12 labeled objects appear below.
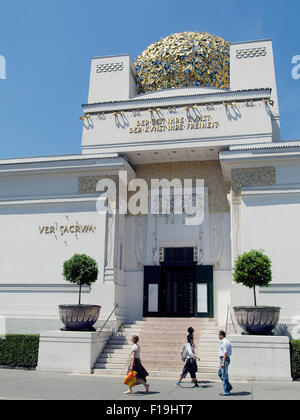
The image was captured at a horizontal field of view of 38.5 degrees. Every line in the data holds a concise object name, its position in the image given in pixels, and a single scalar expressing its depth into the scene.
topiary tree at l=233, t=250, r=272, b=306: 12.40
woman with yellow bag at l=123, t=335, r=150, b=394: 8.78
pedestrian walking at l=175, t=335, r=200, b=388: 10.05
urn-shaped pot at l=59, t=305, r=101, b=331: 13.34
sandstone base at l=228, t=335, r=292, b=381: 11.48
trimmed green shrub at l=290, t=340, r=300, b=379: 11.65
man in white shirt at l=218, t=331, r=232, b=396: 8.94
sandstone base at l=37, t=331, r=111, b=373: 12.73
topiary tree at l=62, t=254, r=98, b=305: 13.72
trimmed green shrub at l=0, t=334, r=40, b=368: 13.62
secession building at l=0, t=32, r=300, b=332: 15.61
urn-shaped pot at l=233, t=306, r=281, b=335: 12.08
